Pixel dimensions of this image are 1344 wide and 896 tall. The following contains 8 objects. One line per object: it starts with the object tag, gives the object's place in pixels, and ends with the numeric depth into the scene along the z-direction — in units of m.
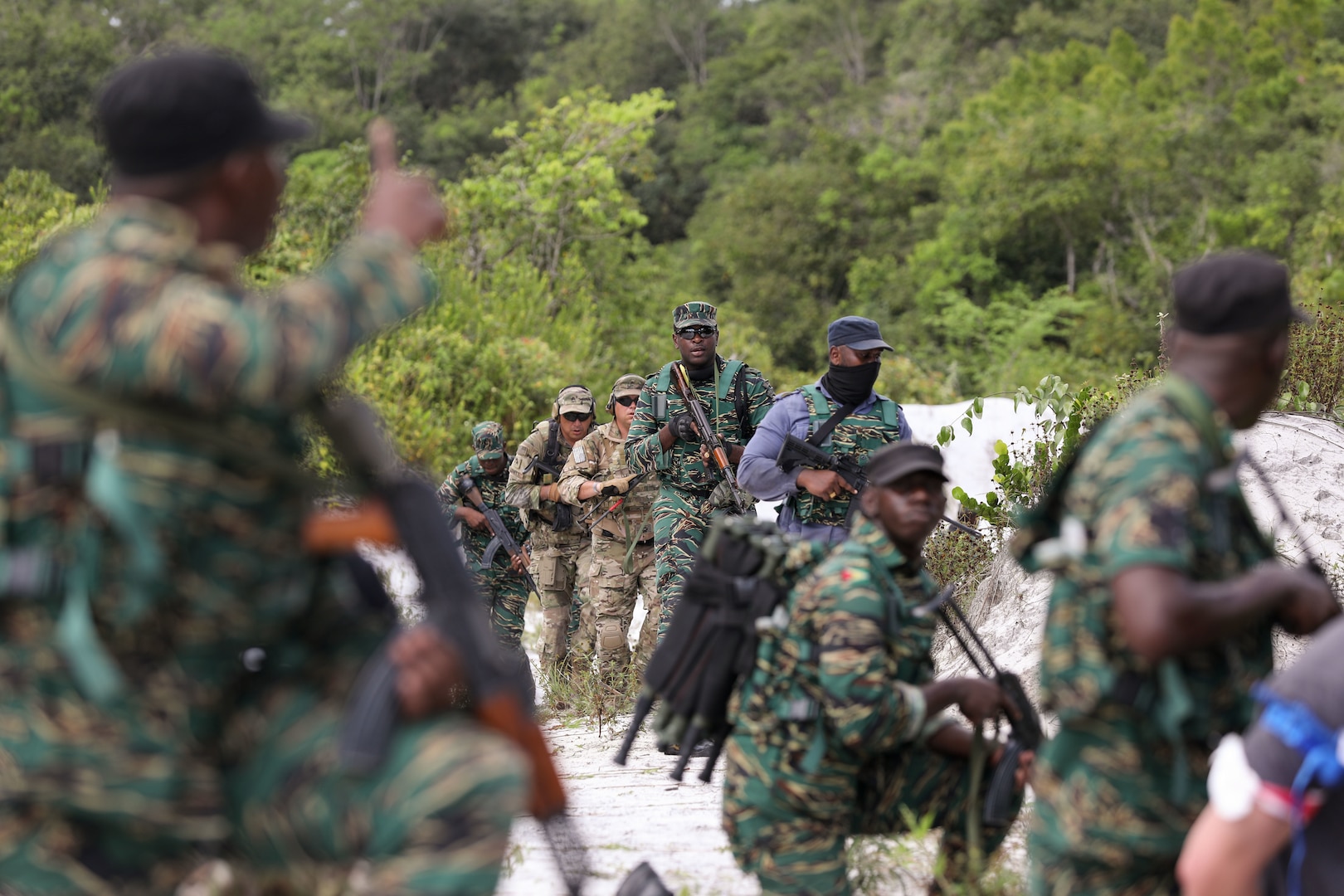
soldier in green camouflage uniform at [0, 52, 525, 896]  4.71
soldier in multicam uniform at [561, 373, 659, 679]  18.91
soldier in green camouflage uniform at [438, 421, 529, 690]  20.39
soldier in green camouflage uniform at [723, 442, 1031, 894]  7.77
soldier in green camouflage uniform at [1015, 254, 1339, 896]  5.40
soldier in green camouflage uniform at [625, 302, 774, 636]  16.52
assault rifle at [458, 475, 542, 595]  19.98
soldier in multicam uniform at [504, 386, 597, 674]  20.03
